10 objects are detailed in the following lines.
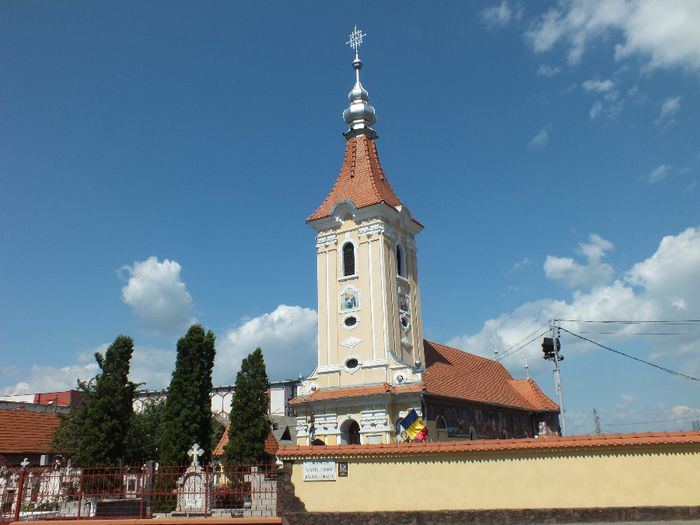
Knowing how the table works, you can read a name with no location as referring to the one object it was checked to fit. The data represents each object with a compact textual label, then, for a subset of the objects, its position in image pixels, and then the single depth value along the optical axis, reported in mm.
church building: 29233
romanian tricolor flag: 22703
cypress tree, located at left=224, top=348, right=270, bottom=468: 29947
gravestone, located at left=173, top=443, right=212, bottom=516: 18938
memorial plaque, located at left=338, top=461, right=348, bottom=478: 14797
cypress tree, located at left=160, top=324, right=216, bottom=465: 27984
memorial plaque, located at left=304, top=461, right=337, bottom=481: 14828
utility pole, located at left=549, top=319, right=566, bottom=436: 24922
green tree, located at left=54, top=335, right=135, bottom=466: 27422
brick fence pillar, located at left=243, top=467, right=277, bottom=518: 14705
